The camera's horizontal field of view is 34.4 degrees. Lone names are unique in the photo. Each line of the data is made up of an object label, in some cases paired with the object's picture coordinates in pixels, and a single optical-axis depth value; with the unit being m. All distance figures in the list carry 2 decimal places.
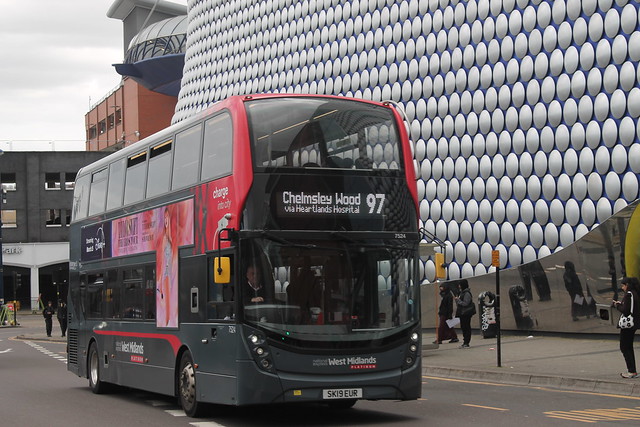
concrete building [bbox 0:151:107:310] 83.75
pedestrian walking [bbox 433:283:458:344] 26.69
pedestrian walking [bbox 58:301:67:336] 42.78
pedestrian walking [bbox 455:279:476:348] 25.95
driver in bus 11.86
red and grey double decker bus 11.86
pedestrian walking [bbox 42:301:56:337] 45.44
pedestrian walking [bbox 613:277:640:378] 16.14
